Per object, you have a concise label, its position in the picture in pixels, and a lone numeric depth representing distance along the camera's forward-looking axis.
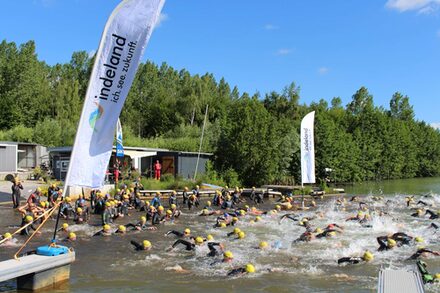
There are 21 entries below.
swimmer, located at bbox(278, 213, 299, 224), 22.91
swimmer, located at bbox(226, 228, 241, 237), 18.44
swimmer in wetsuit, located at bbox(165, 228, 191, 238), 17.67
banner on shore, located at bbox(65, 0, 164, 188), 8.38
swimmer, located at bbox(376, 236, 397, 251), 15.82
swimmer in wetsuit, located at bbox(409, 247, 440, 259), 14.61
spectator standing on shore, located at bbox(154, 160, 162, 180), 35.53
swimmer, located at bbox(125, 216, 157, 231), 19.54
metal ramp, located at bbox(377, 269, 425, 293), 5.15
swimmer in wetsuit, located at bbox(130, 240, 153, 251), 15.64
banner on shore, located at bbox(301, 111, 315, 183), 25.61
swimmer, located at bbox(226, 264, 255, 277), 12.52
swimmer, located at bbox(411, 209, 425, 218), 25.81
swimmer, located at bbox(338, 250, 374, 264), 13.88
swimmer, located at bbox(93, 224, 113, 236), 18.16
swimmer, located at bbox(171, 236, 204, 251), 15.35
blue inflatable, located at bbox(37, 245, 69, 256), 9.74
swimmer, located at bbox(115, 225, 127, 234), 18.88
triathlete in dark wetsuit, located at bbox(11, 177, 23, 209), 22.83
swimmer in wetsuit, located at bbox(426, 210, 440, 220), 24.22
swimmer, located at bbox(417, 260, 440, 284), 10.73
